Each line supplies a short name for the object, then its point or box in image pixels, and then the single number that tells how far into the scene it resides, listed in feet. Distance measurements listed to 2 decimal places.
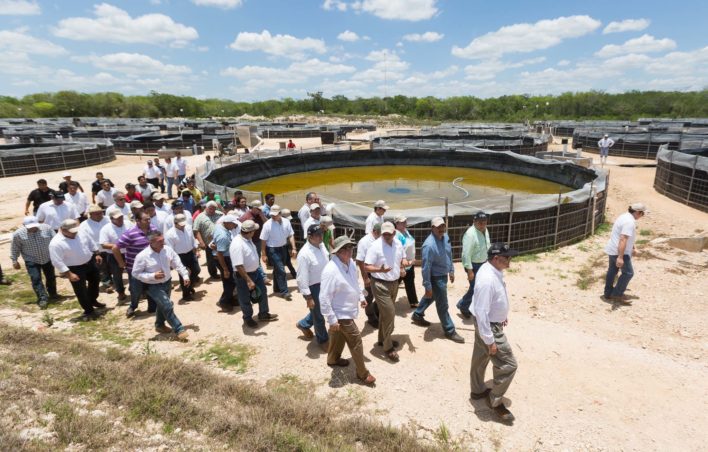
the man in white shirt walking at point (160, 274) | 16.74
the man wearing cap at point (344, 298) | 13.28
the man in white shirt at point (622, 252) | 20.24
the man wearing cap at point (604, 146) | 69.66
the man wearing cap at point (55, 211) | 24.22
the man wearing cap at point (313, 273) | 15.01
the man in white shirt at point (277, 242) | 21.25
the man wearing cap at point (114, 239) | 20.39
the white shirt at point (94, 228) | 20.28
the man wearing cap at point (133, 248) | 19.53
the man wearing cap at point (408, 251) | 18.46
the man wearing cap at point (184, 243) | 20.83
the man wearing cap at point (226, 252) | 19.31
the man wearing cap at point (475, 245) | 17.97
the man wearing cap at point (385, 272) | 15.49
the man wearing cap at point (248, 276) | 17.15
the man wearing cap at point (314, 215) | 21.50
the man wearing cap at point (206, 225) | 23.06
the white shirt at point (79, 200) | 28.99
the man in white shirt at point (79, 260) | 18.21
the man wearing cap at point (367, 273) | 16.69
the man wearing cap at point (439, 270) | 16.72
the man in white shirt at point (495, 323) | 11.87
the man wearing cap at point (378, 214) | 20.77
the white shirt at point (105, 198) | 30.19
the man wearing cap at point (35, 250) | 20.20
